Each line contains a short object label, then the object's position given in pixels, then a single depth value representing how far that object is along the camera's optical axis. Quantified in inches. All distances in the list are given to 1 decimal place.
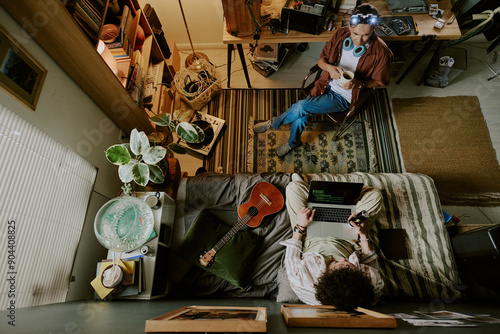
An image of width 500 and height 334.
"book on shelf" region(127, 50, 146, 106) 88.8
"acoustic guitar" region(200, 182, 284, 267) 73.6
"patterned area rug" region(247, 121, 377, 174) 104.3
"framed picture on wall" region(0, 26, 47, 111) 46.2
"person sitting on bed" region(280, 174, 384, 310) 50.3
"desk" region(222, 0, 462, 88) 89.0
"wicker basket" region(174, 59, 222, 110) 113.1
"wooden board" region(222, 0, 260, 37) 81.2
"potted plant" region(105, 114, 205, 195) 59.5
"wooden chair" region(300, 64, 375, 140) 86.1
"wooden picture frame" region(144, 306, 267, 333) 33.4
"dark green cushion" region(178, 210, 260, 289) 67.3
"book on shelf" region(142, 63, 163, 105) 99.8
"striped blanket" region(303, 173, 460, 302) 67.4
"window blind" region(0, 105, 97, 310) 45.8
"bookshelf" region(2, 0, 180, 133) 49.0
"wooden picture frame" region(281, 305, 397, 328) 36.9
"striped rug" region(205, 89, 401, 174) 106.7
